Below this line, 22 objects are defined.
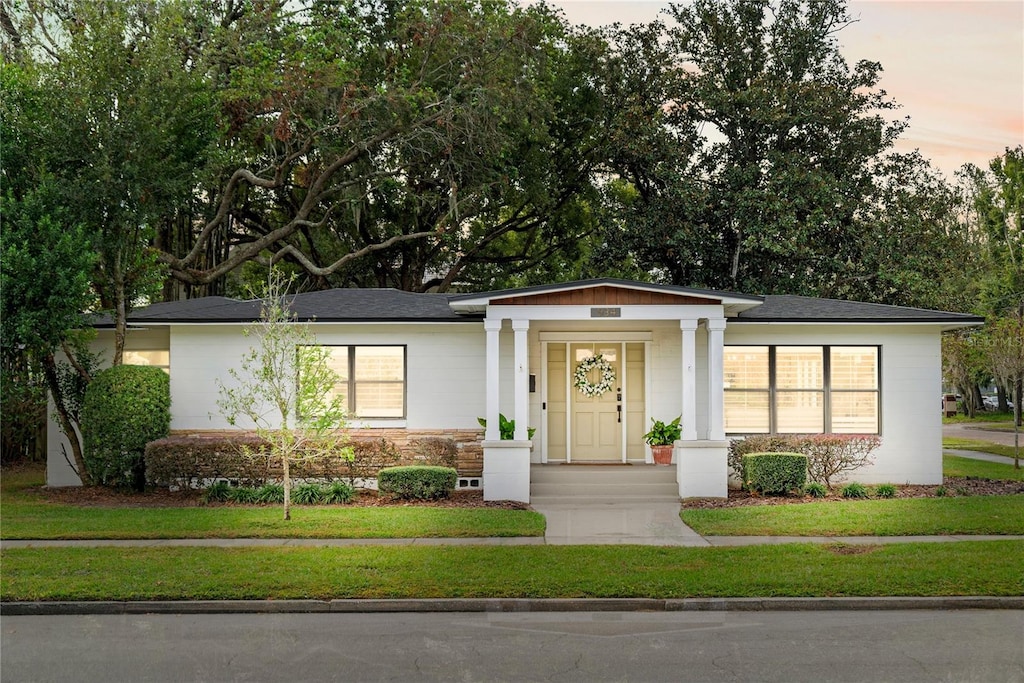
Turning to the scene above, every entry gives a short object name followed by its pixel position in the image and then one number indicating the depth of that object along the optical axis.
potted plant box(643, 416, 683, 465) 18.23
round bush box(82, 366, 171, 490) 17.34
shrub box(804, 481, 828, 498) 16.75
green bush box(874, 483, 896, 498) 16.89
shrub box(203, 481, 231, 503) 16.42
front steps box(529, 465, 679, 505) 16.52
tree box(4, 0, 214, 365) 17.72
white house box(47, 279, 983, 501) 18.23
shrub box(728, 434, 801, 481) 17.52
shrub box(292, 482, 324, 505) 16.16
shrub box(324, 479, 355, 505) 16.22
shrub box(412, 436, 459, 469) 17.17
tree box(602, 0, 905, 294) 28.41
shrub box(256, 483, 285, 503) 16.28
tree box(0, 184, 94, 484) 16.42
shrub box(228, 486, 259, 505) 16.25
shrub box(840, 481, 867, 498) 16.83
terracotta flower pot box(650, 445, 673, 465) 18.22
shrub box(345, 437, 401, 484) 17.08
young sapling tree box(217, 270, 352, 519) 14.62
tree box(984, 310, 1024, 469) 24.08
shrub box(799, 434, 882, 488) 17.47
